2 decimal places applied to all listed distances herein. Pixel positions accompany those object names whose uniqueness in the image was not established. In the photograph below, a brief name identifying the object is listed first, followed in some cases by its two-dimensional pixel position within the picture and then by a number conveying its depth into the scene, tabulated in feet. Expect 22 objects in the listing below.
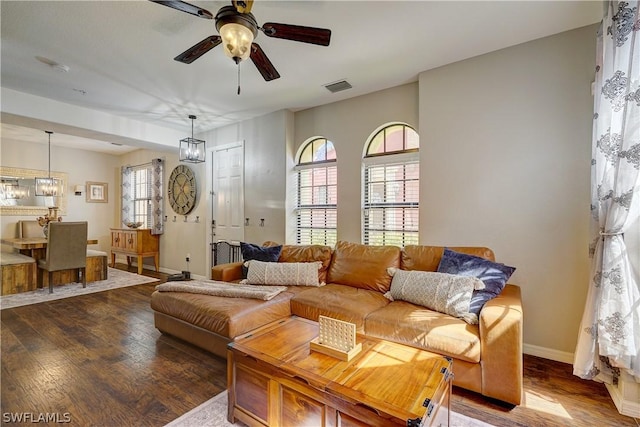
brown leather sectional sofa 6.04
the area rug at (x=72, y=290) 13.54
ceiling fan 5.62
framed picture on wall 23.67
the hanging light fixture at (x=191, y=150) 13.73
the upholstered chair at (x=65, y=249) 14.94
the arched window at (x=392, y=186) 11.51
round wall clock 18.66
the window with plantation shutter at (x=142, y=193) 22.33
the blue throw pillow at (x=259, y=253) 11.18
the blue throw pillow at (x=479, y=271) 7.11
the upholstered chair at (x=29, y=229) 19.43
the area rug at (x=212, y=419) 5.62
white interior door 16.20
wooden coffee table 3.99
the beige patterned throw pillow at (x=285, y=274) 10.19
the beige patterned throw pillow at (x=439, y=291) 7.01
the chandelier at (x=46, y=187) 20.38
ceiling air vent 11.45
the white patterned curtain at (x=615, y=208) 5.72
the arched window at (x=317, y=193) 13.64
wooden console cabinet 19.92
